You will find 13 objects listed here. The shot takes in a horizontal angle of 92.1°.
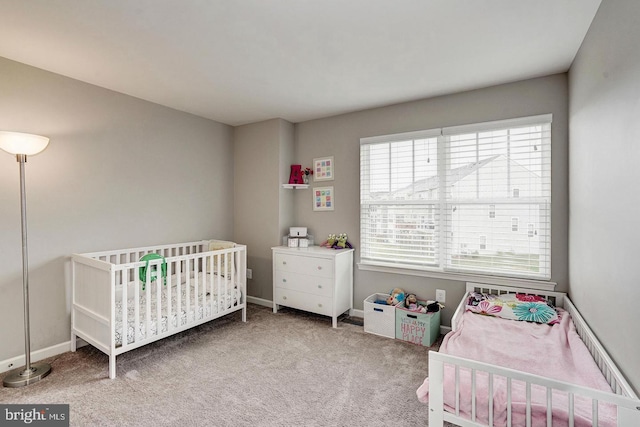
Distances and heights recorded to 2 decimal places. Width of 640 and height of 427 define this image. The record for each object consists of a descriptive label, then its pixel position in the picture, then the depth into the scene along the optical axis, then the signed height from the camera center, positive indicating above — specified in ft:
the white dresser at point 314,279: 10.54 -2.44
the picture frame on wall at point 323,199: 12.07 +0.49
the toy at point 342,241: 11.51 -1.12
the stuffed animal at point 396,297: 9.98 -2.82
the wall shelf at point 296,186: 12.27 +1.01
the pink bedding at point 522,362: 4.30 -2.71
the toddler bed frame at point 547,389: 3.76 -2.43
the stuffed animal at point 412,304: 9.53 -2.95
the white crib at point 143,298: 7.36 -2.47
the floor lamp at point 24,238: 6.78 -0.62
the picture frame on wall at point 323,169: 12.05 +1.68
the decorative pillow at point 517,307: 7.40 -2.45
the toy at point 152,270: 8.00 -1.56
